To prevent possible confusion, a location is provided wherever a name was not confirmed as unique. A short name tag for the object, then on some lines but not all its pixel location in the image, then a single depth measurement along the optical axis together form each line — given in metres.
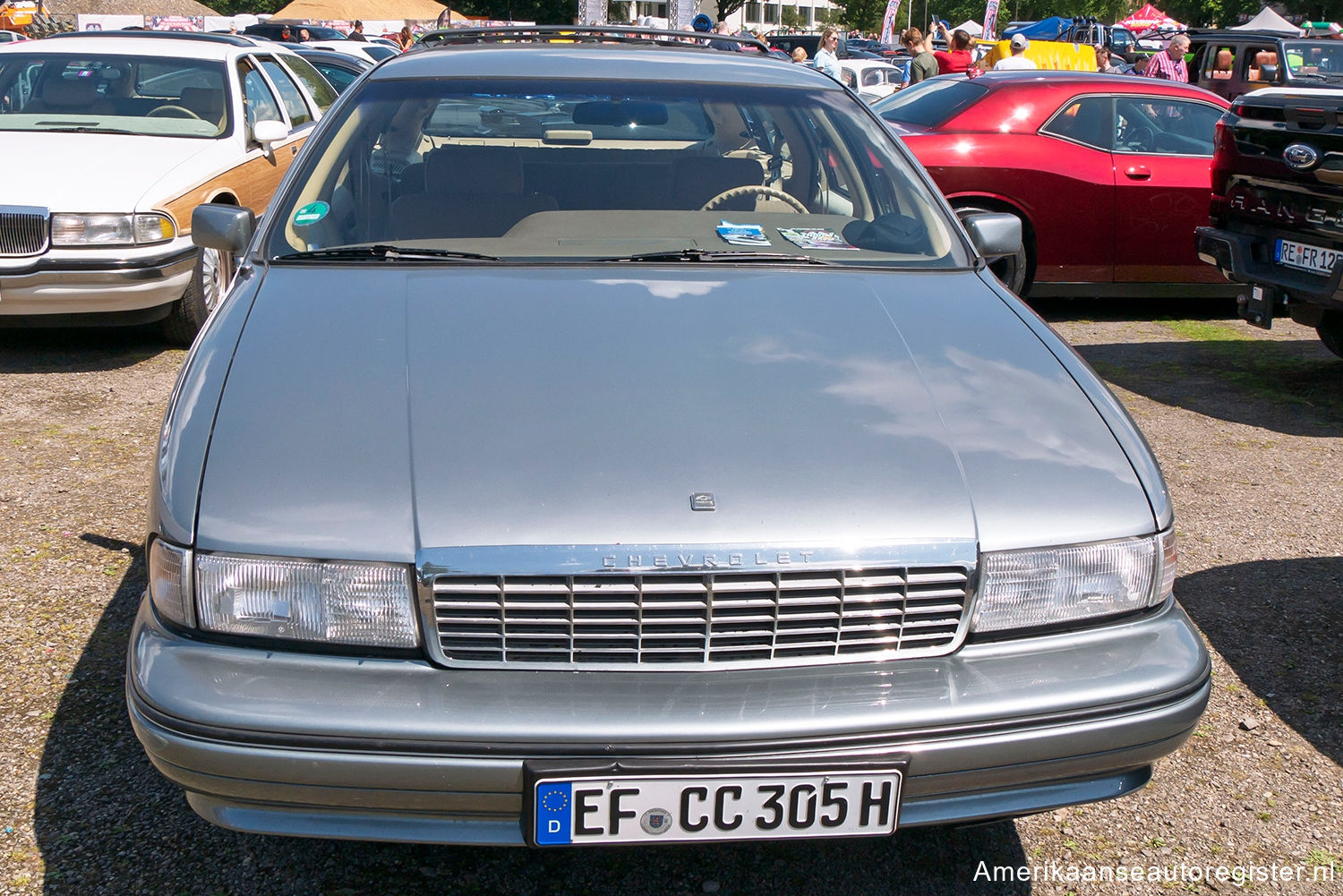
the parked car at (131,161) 5.57
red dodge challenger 7.04
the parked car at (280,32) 24.96
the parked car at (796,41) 28.64
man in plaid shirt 13.16
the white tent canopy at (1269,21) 26.72
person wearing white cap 10.93
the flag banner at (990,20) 22.17
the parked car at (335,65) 11.76
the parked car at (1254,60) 15.47
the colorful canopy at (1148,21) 42.91
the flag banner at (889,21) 25.51
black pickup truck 5.34
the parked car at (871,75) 18.41
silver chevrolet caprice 1.87
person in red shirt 11.81
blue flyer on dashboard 3.03
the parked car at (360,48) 17.58
